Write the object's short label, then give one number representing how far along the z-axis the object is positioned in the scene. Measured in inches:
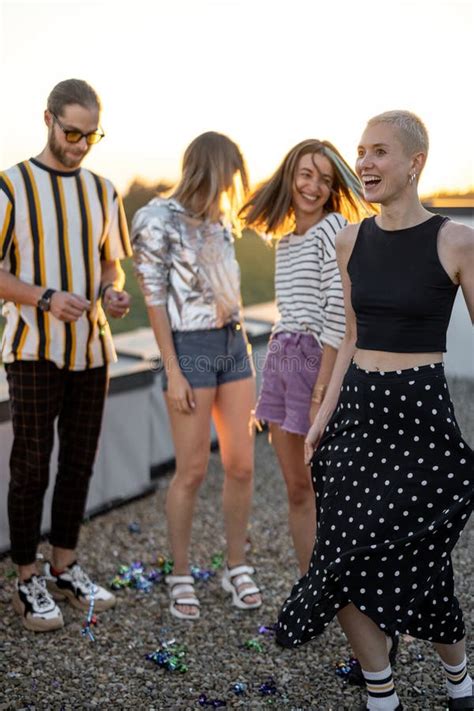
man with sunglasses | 108.1
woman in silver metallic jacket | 116.0
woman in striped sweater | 107.4
